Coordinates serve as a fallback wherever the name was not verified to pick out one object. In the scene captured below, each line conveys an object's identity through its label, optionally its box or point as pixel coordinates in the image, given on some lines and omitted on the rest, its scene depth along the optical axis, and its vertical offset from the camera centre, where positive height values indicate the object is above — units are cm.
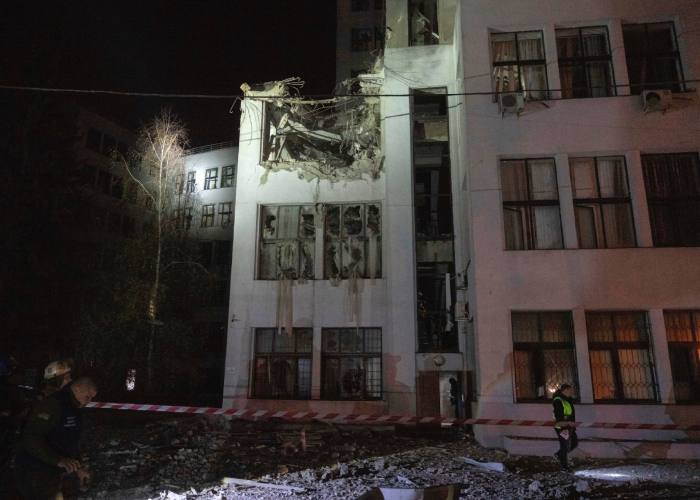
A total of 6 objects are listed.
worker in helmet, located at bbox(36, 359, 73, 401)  593 -14
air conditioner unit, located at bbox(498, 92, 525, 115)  1235 +689
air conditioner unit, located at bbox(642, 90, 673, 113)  1198 +676
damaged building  1147 +416
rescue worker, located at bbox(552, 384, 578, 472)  874 -108
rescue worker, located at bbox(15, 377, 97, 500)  434 -83
